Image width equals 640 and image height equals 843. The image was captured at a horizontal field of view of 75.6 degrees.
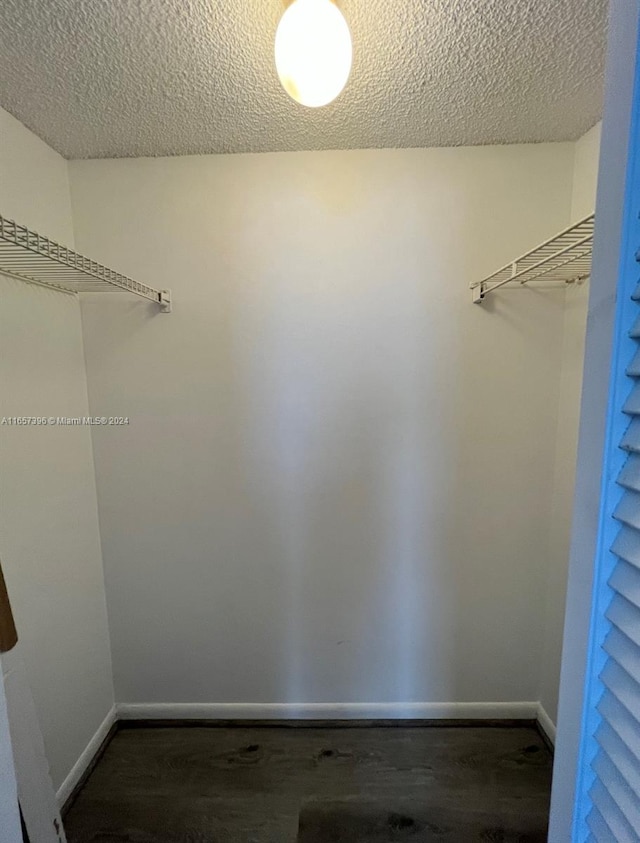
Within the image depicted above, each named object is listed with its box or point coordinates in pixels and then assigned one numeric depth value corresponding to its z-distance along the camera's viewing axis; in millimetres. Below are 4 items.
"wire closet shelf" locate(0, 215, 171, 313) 1075
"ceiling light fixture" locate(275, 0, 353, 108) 903
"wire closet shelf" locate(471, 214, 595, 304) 1322
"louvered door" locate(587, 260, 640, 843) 590
